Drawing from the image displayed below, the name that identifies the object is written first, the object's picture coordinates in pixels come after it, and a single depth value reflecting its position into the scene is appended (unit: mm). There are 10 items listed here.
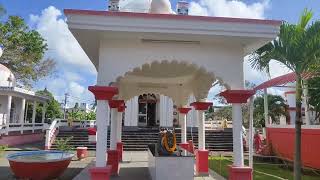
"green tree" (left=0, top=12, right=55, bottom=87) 17154
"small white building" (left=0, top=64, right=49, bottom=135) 15842
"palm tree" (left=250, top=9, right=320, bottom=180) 5212
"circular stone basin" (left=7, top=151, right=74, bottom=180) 6569
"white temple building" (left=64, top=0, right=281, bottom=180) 4686
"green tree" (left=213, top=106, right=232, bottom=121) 31603
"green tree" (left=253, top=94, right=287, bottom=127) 21282
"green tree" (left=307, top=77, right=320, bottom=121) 8705
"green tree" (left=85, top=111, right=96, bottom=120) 27122
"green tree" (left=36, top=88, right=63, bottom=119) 31283
